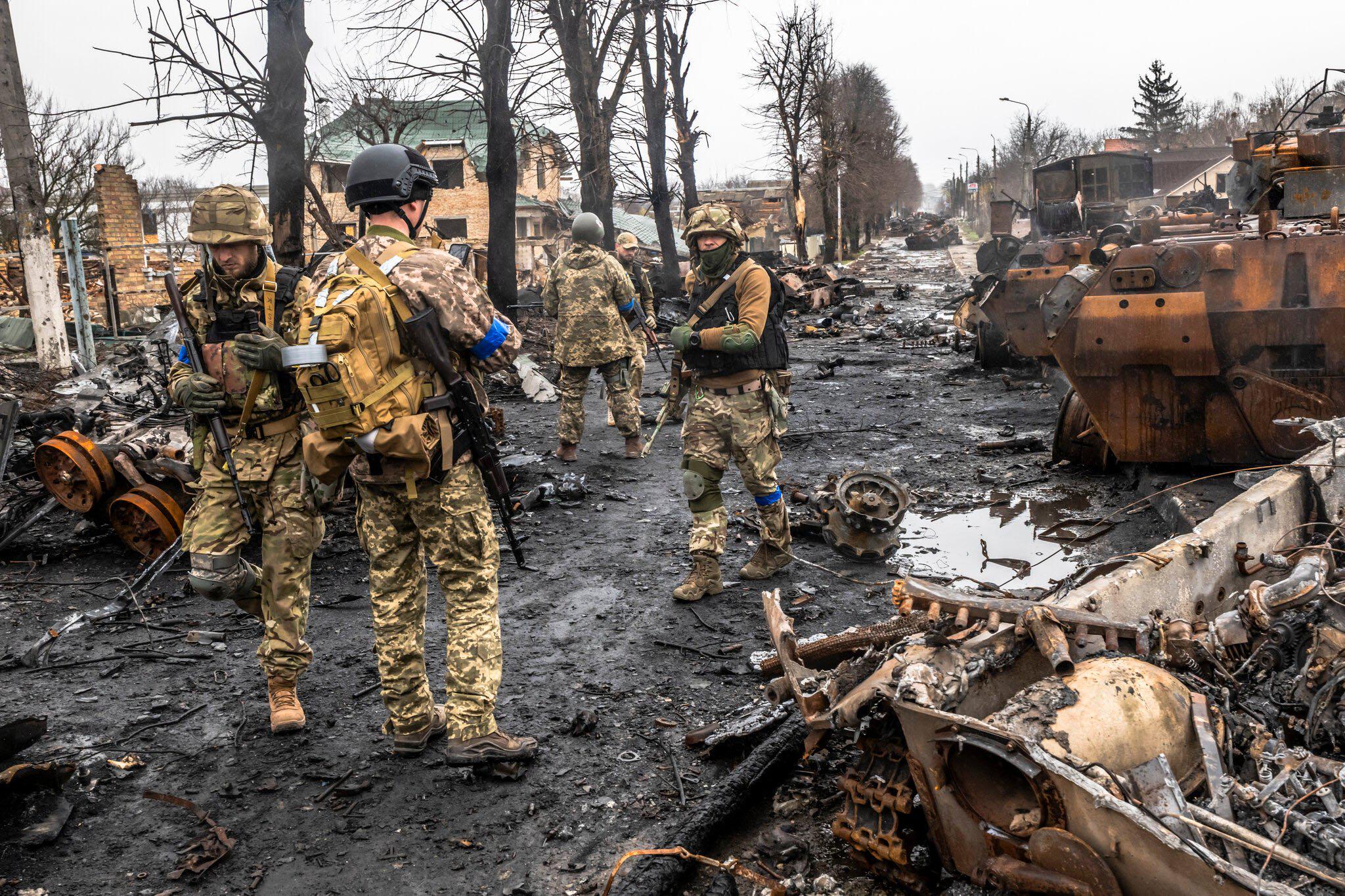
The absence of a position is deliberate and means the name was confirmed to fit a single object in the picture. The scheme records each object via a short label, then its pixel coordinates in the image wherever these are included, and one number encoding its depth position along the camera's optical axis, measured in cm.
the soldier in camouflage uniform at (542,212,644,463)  877
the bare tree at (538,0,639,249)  1603
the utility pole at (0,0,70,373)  1109
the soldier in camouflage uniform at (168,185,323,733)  402
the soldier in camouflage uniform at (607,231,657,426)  941
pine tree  6506
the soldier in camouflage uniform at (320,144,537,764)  351
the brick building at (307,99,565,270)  1293
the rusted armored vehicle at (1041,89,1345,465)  598
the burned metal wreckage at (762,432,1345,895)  227
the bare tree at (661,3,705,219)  2455
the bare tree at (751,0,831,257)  3438
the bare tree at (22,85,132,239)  2386
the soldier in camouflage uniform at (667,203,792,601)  536
